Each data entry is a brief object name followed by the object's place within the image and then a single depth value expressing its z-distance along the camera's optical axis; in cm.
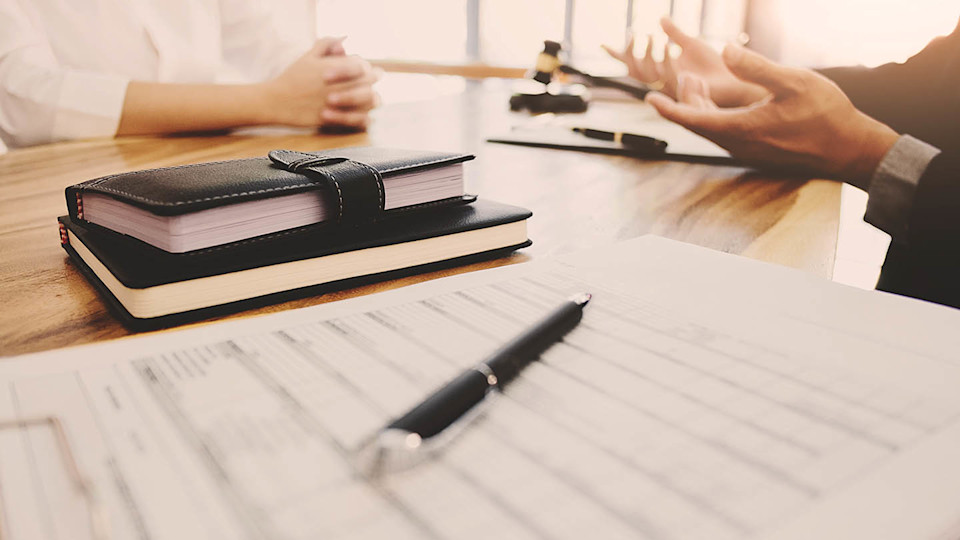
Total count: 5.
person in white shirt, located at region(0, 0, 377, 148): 101
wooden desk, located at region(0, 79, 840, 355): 42
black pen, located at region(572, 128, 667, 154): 94
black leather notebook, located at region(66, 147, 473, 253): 38
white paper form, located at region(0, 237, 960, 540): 21
